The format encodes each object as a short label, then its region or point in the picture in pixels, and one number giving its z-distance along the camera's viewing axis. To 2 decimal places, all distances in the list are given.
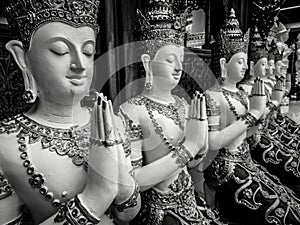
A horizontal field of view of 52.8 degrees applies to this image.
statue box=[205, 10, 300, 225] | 1.95
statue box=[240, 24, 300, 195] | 2.53
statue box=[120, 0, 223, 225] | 1.40
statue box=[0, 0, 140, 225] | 0.90
